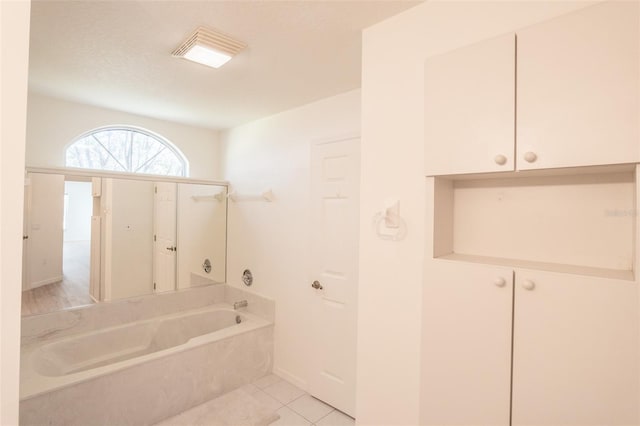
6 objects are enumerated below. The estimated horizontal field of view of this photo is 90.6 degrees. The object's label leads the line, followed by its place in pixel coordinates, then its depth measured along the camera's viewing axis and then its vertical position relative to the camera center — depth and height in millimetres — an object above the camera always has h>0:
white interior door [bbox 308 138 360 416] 2445 -438
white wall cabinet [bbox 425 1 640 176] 907 +397
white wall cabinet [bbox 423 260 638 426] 912 -431
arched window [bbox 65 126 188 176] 3043 +600
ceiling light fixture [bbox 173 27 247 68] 1667 +916
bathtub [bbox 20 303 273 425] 1991 -1208
